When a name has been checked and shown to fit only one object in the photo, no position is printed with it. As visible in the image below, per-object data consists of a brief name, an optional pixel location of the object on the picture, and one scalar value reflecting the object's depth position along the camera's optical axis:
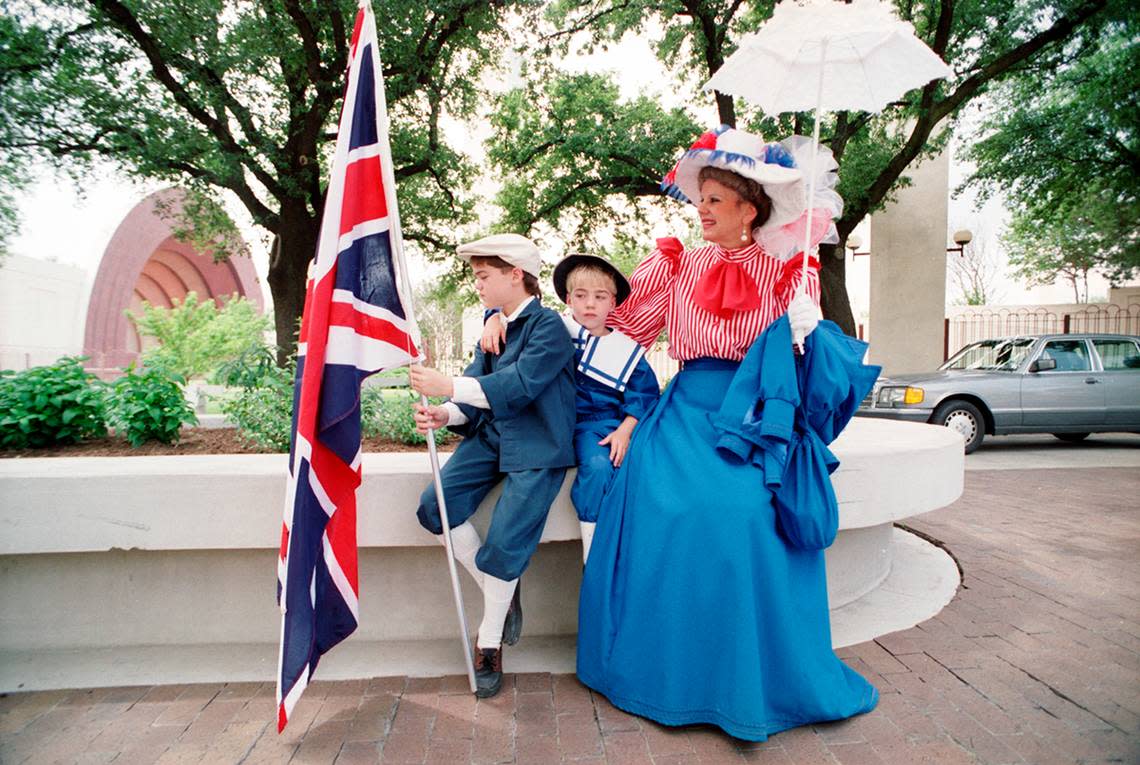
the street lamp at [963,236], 14.98
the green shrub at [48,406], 4.75
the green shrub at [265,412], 5.05
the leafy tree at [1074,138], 12.14
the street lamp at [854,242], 14.16
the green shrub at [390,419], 5.28
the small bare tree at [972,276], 38.53
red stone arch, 24.28
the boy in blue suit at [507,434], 2.60
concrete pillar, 15.68
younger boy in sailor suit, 2.94
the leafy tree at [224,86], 8.79
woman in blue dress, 2.37
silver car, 9.28
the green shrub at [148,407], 4.92
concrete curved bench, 2.84
